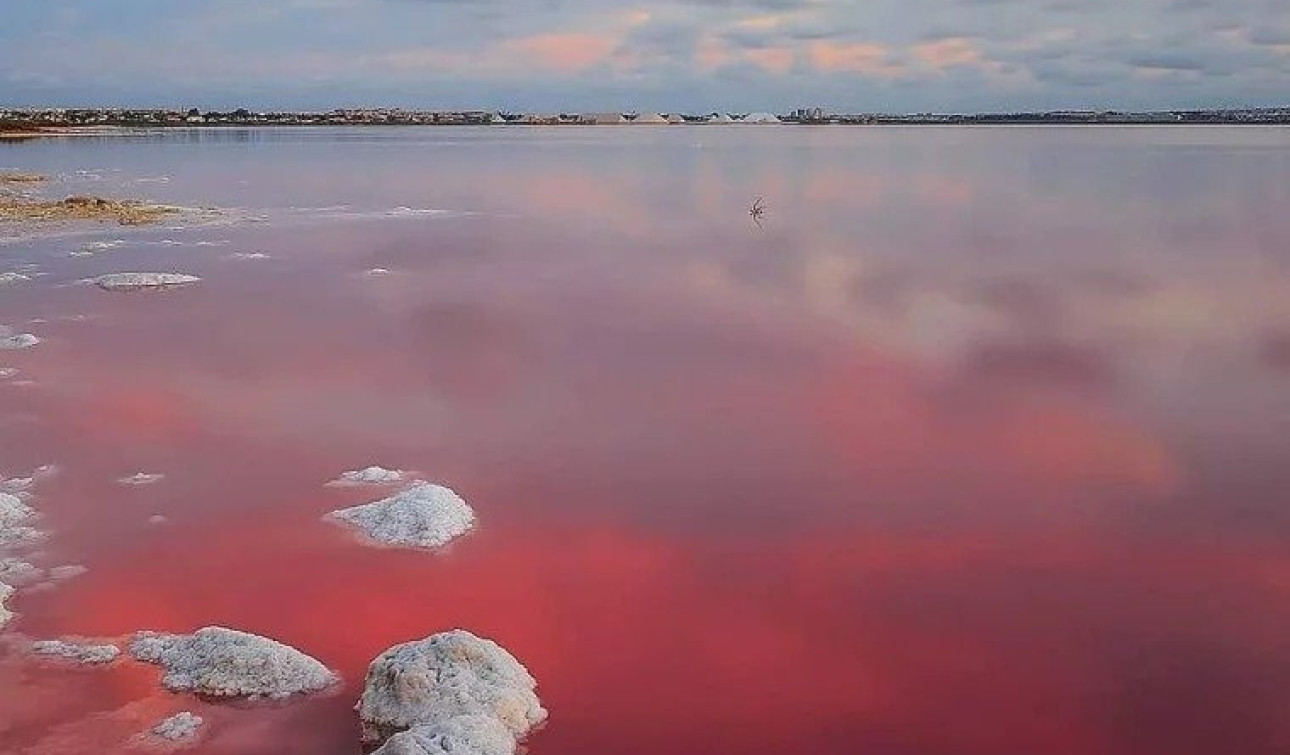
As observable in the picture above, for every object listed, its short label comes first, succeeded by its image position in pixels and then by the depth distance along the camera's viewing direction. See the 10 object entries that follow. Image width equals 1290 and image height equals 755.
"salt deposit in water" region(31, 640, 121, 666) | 5.77
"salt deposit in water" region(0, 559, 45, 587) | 6.66
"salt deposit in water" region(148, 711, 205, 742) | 5.16
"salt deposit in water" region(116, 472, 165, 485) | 8.45
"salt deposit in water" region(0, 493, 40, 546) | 7.27
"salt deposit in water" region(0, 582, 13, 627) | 6.15
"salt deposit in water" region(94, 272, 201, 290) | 16.80
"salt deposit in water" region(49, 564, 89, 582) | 6.75
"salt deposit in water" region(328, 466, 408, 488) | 8.46
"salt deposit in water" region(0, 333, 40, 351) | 12.60
